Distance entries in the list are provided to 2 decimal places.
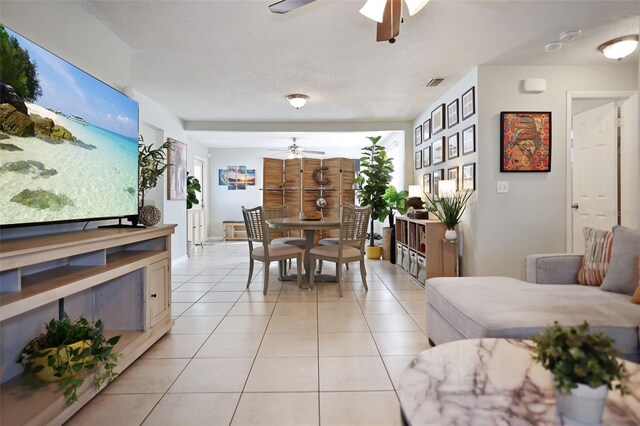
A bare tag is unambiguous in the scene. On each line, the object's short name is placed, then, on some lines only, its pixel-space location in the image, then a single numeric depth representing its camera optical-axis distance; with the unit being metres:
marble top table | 0.97
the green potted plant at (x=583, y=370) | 0.90
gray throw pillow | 2.06
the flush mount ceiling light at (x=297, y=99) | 4.60
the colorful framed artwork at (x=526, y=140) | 3.70
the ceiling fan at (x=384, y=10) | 1.98
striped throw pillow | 2.25
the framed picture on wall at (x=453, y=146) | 4.33
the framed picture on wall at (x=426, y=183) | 5.37
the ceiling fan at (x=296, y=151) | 7.37
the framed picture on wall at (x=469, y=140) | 3.85
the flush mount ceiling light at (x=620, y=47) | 3.07
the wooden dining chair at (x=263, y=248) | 3.83
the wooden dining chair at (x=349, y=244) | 3.84
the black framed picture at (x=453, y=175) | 4.32
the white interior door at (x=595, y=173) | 3.71
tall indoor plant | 6.12
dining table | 3.97
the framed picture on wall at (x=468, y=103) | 3.85
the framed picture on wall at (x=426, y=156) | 5.34
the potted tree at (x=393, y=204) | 5.77
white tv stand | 1.41
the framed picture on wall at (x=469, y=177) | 3.87
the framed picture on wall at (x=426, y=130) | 5.34
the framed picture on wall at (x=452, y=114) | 4.33
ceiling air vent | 4.16
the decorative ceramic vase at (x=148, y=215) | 2.74
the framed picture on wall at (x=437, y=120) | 4.78
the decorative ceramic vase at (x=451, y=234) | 3.99
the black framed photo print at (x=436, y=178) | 4.87
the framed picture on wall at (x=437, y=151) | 4.79
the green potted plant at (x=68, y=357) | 1.61
